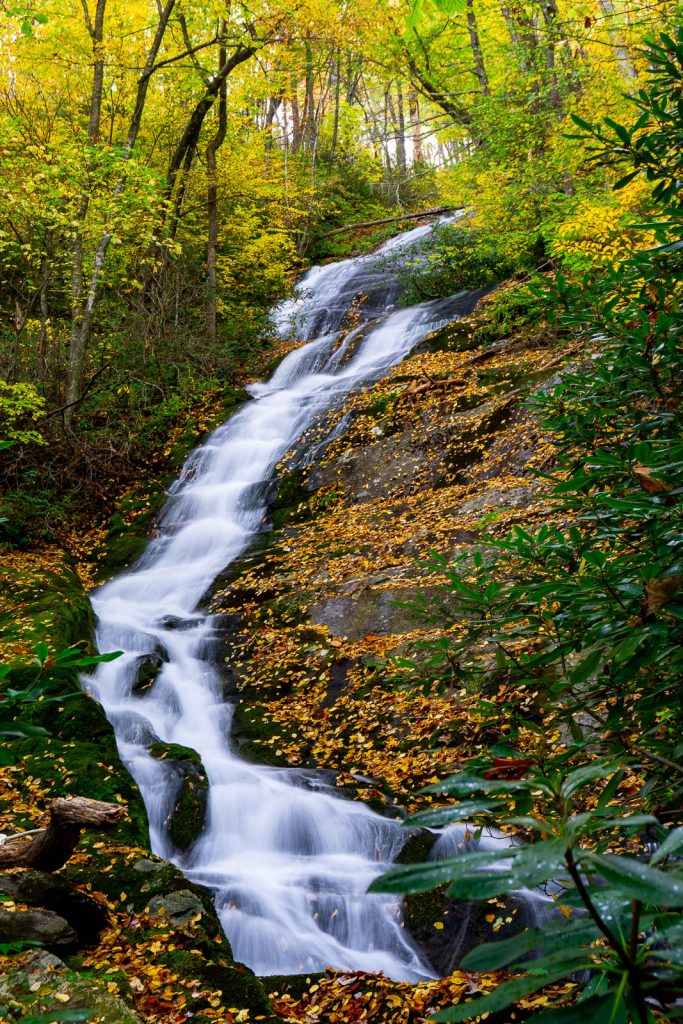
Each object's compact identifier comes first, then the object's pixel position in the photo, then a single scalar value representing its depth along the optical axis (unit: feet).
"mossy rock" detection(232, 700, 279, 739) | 21.24
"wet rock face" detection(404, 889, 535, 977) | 13.14
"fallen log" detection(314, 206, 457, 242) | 73.46
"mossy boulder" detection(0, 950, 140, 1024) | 8.42
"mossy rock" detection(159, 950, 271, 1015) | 10.53
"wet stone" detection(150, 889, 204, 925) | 12.46
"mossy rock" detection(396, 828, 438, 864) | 15.74
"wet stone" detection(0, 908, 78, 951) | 10.29
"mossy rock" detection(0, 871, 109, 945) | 11.37
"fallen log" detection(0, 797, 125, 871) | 12.11
